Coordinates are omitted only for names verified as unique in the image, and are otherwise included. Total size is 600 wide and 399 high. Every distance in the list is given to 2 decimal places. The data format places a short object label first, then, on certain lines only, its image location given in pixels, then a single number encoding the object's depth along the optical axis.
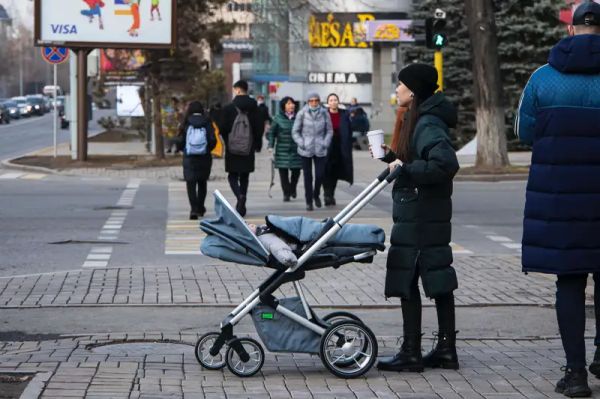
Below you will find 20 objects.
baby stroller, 7.71
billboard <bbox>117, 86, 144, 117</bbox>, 60.44
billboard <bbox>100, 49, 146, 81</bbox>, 54.41
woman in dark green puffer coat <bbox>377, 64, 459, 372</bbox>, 7.85
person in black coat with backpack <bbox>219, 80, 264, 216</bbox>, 18.78
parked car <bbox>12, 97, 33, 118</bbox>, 108.81
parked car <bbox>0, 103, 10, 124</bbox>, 90.38
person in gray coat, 20.28
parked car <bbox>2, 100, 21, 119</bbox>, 101.99
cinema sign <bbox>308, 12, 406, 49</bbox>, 77.31
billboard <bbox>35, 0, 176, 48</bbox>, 34.69
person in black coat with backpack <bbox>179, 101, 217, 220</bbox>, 18.61
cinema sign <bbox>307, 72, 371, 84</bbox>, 81.12
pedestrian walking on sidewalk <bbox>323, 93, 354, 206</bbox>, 21.14
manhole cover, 8.44
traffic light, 28.84
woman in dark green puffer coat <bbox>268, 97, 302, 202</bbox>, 21.11
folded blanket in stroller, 7.84
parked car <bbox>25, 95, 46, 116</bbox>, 114.62
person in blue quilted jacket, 7.12
